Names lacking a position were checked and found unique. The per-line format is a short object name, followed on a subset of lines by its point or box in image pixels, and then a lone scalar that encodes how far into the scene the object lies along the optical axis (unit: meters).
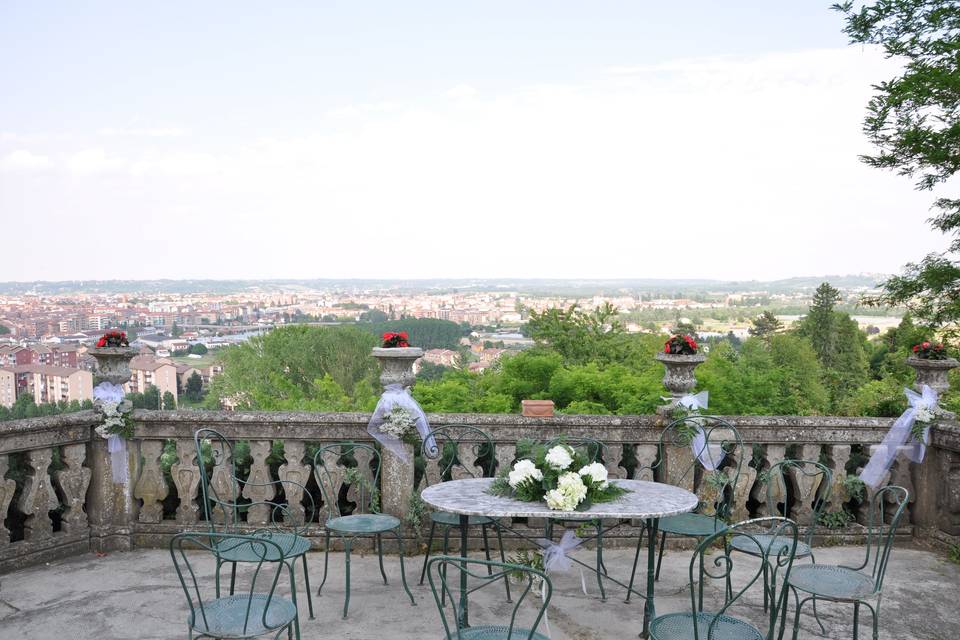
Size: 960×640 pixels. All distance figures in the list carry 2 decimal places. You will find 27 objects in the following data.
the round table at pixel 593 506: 3.71
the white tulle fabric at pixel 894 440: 5.86
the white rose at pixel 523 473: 3.87
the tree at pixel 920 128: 7.20
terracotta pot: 5.82
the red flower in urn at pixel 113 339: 5.50
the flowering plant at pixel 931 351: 5.93
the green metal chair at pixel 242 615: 2.97
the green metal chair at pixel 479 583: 2.61
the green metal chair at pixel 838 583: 3.50
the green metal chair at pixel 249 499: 5.57
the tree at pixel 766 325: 34.50
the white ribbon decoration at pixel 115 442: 5.52
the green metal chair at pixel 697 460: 5.61
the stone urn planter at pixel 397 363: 5.42
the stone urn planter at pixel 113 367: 5.55
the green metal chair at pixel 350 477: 5.48
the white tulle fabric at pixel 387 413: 5.46
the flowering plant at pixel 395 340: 5.54
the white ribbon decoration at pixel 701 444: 5.59
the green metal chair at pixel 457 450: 5.66
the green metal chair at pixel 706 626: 2.96
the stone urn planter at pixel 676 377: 5.70
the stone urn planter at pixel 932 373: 5.90
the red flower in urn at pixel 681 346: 5.74
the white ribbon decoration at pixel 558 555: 3.89
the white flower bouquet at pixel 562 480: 3.69
